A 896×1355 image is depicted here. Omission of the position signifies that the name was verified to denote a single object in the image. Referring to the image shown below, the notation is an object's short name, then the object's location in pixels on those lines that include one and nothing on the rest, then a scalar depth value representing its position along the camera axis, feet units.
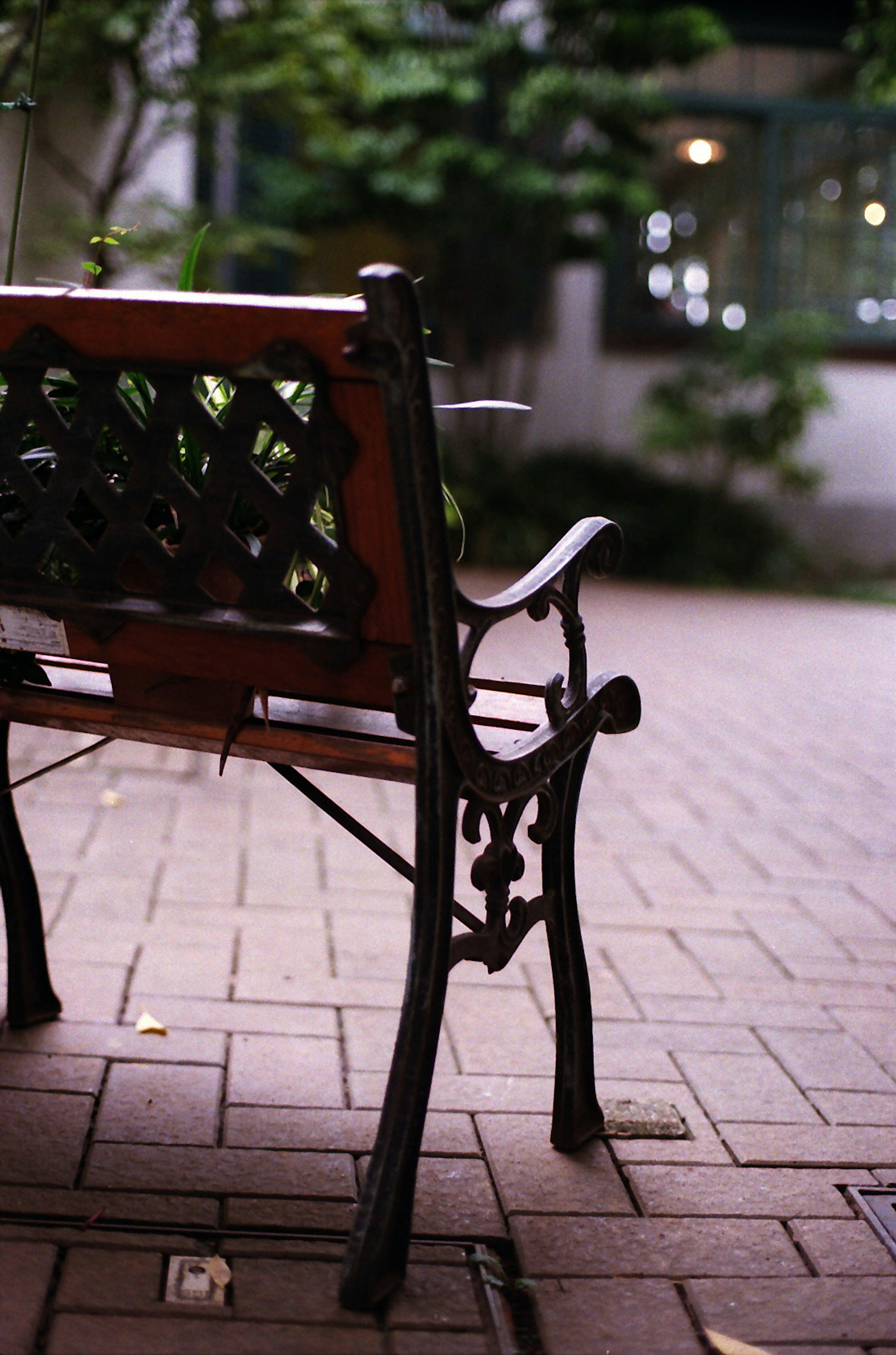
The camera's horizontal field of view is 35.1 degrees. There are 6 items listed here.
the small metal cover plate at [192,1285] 5.56
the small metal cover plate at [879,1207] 6.41
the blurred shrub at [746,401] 38.11
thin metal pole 6.85
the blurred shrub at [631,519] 37.45
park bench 5.09
